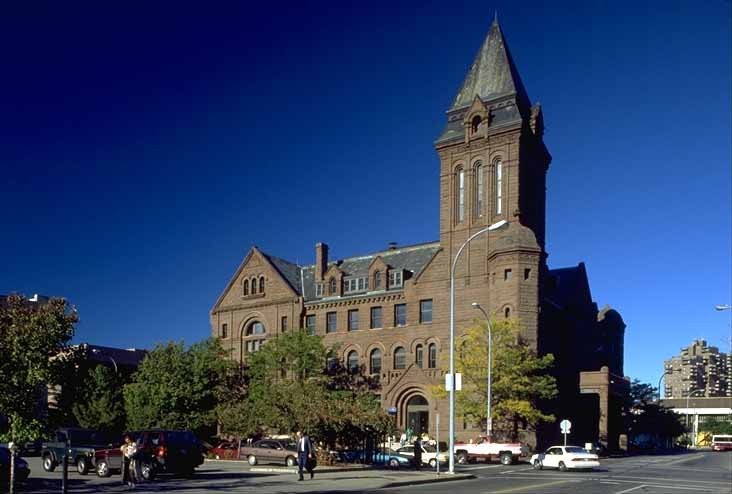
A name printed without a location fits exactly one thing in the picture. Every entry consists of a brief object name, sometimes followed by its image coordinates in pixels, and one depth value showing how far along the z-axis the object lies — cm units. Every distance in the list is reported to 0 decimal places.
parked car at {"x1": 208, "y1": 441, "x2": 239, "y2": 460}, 4350
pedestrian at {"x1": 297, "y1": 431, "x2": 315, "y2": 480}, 2783
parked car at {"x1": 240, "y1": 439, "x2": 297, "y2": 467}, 3662
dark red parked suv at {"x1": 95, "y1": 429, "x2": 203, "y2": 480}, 2678
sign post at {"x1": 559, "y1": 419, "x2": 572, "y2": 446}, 4941
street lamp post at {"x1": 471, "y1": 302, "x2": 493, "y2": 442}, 4747
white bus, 10050
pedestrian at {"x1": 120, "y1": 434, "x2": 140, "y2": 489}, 2359
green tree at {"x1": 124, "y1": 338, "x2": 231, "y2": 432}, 5166
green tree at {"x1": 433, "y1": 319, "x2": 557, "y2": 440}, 5216
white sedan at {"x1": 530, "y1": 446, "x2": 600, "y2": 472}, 3709
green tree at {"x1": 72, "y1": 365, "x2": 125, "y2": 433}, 5525
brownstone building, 5916
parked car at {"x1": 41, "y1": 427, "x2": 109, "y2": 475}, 2922
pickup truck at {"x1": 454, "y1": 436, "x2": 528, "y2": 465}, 4473
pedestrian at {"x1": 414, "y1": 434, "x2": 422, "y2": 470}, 3719
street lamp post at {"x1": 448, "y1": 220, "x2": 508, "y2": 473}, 3152
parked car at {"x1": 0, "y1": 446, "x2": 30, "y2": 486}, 2238
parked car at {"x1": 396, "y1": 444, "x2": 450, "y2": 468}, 4051
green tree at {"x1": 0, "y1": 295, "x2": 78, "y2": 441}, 2033
